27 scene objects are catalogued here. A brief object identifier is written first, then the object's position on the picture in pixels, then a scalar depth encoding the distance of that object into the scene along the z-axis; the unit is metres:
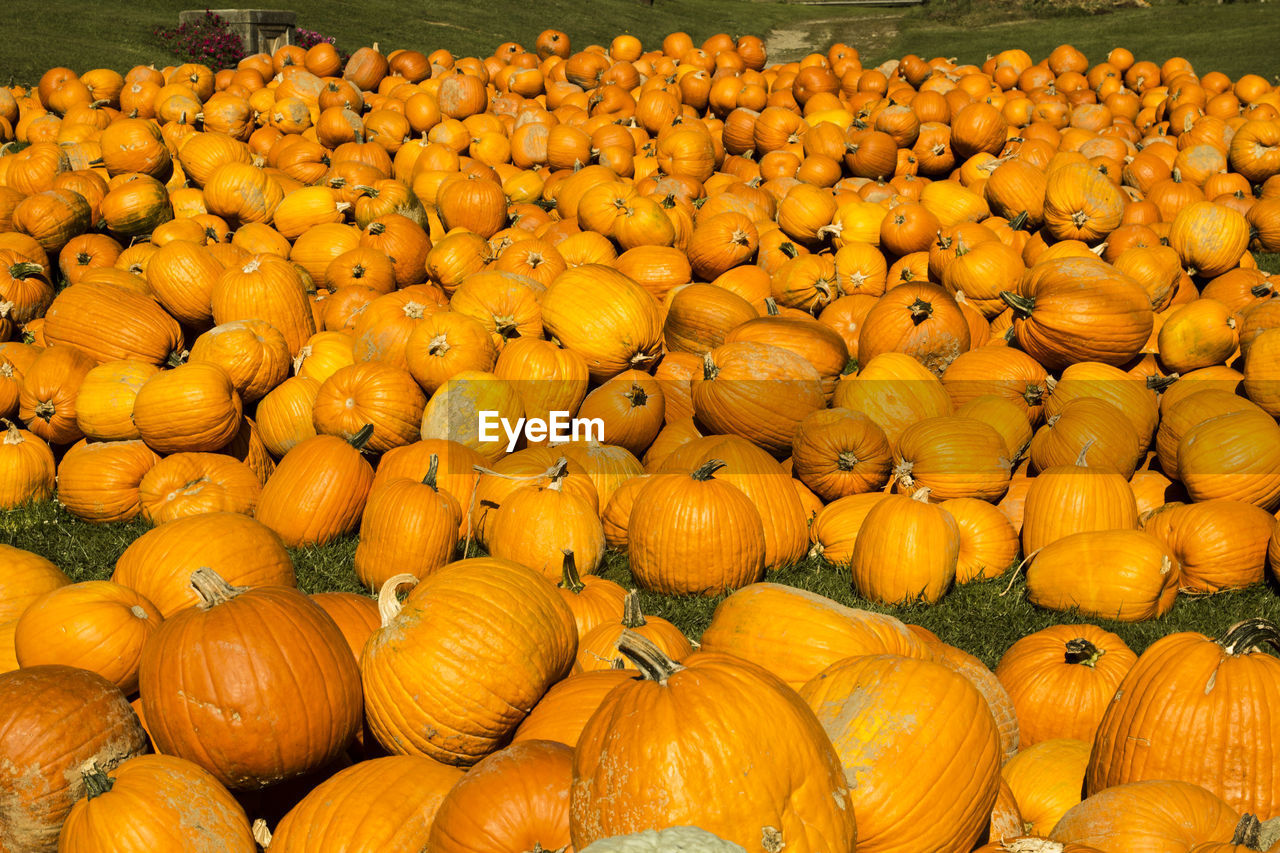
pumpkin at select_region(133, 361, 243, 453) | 5.07
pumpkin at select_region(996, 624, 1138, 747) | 3.33
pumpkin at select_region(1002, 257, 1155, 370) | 5.66
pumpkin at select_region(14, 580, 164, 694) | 3.14
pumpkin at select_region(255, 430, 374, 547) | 4.75
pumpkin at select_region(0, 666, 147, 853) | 2.53
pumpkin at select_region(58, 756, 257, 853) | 2.36
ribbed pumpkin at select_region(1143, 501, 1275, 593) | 4.38
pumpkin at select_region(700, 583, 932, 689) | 3.12
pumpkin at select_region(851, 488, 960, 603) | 4.22
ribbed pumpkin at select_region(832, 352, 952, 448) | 5.38
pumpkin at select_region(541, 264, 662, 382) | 5.70
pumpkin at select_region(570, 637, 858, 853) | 1.96
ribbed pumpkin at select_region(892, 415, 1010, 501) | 4.86
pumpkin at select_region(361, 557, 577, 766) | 2.85
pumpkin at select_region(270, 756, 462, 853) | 2.40
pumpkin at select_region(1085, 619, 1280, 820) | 2.65
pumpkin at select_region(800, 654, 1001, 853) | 2.28
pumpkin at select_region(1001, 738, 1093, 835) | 2.84
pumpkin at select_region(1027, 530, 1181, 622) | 4.13
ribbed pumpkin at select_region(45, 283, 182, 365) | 5.81
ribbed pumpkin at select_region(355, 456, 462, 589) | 4.25
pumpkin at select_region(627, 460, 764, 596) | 4.27
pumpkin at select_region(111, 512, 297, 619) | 3.66
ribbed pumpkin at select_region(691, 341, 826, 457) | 5.32
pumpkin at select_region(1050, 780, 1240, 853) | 2.33
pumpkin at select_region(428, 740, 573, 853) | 2.29
